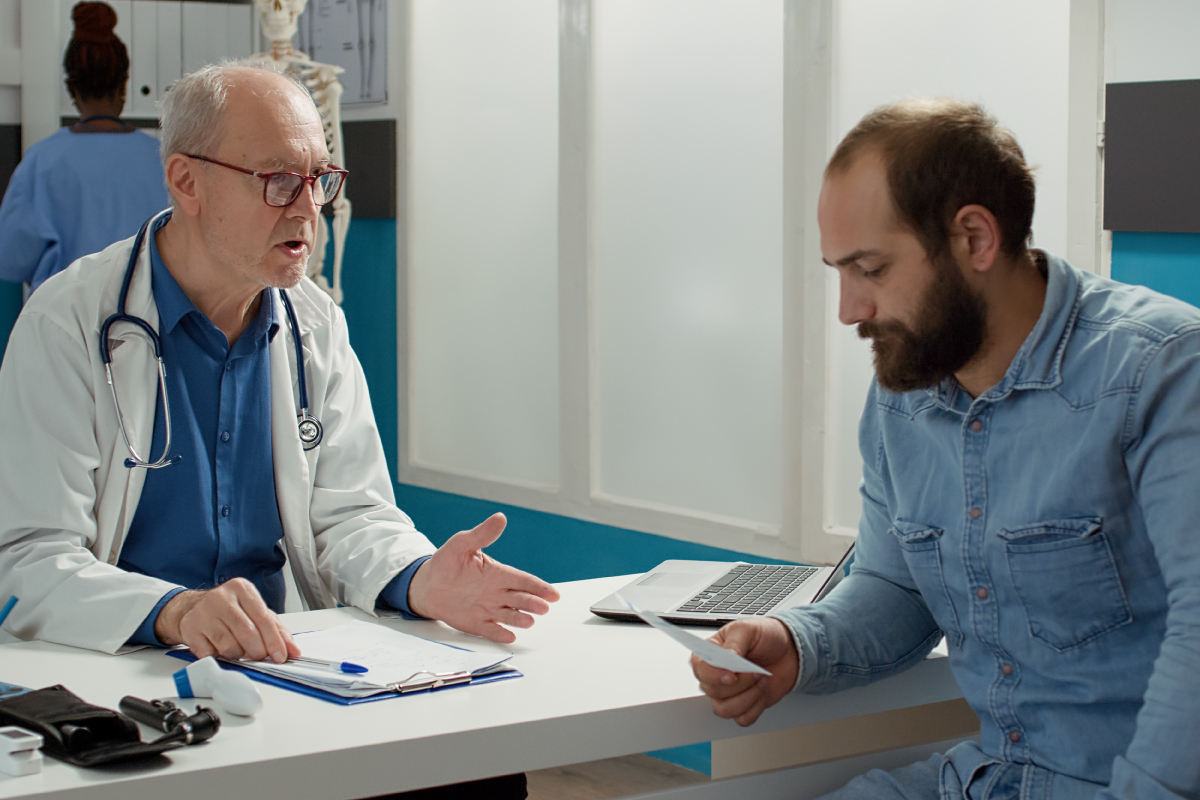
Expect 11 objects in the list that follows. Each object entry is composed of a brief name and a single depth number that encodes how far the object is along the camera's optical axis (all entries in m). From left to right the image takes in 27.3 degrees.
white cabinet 6.23
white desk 2.50
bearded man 2.63
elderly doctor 2.97
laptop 2.95
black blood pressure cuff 2.48
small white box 2.46
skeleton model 5.44
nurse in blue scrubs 5.15
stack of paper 2.68
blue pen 2.72
